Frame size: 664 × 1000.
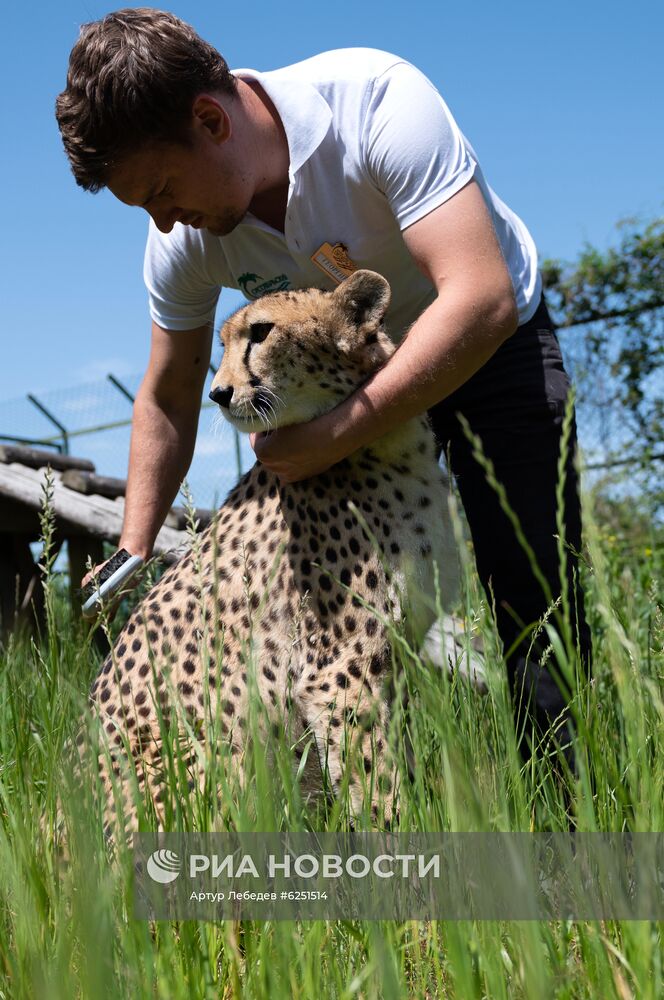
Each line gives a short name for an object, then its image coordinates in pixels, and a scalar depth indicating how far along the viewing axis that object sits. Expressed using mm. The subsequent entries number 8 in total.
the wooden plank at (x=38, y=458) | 5371
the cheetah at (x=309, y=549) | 2094
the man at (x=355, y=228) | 1947
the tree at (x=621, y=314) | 6395
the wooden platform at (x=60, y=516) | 4641
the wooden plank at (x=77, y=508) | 4574
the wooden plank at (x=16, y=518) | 5340
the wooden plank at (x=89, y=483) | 5023
